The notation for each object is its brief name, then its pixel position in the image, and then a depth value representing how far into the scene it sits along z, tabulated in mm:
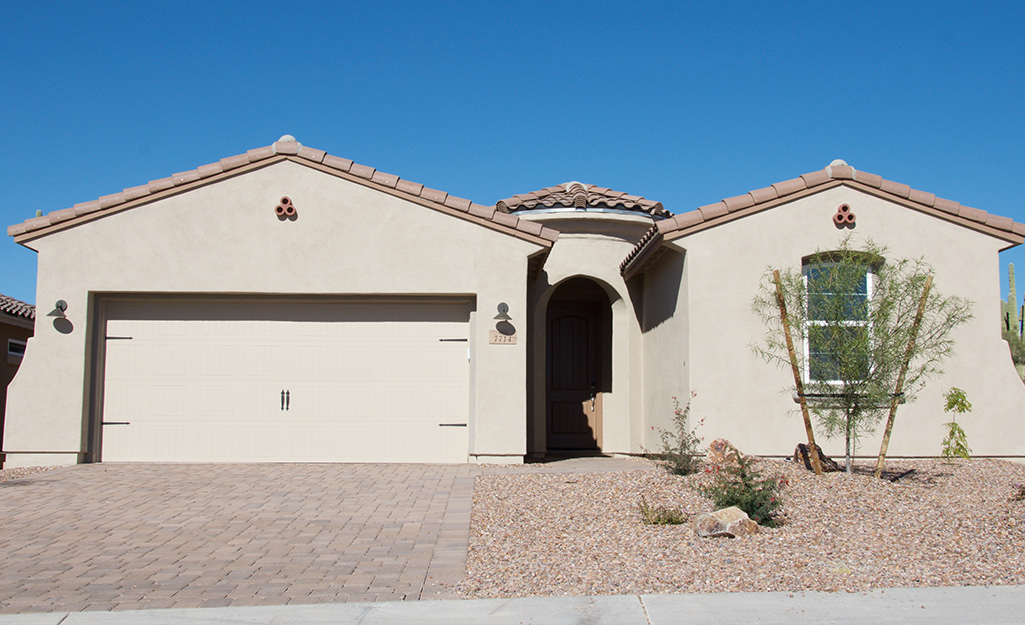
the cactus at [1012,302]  20634
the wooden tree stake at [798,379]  8969
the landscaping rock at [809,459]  9445
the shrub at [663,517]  7012
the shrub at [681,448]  9477
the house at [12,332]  16000
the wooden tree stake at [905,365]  8625
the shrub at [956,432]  10719
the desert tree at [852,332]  8552
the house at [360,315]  11102
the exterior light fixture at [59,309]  11117
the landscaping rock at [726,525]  6441
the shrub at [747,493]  6773
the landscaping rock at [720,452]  9461
